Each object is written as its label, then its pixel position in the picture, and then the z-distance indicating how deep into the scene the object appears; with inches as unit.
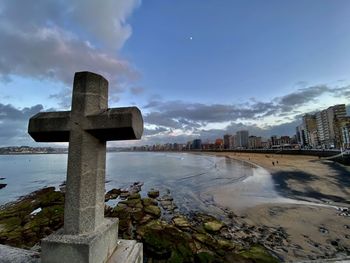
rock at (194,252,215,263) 263.6
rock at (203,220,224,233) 395.3
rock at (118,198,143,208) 587.2
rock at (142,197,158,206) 609.1
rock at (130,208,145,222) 473.8
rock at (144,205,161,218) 511.9
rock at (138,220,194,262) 278.2
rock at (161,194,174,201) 693.5
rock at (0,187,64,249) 372.5
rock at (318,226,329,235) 386.7
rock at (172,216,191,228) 419.9
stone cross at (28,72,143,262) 77.1
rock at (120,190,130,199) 770.3
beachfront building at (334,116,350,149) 3193.9
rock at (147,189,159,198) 758.1
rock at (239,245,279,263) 268.2
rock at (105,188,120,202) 765.4
